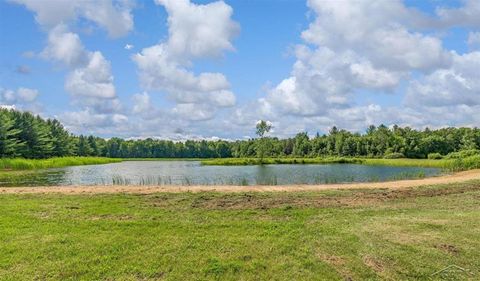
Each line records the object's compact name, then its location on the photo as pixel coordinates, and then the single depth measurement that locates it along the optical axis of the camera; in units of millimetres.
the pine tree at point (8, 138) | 54625
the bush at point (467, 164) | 42466
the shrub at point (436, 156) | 82500
